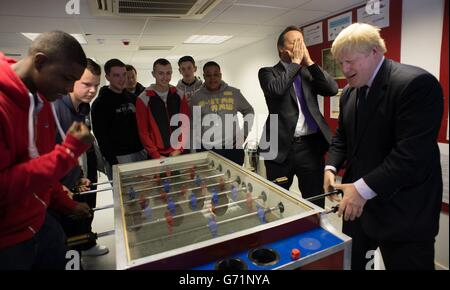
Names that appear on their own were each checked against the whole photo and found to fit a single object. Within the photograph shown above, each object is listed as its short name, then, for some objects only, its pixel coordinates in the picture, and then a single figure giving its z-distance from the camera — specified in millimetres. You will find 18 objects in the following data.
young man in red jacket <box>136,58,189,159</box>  2688
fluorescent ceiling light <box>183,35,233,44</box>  4418
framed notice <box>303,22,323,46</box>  3330
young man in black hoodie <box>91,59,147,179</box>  2648
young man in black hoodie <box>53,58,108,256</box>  1799
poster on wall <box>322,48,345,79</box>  3101
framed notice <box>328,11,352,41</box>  2939
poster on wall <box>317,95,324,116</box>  3446
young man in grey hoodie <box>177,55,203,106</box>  3018
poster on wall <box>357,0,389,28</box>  2525
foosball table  965
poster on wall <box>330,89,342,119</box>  3189
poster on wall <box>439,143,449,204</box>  2127
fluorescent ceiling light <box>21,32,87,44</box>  3650
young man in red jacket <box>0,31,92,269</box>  891
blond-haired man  1118
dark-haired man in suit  2051
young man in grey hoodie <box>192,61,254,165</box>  2799
